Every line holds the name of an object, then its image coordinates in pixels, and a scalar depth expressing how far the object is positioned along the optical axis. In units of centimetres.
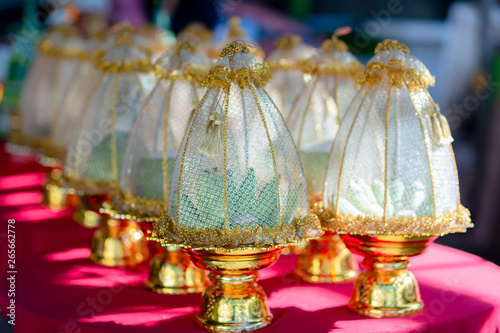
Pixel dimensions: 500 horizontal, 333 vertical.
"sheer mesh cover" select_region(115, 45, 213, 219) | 132
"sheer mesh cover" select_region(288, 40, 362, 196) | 140
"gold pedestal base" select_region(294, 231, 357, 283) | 137
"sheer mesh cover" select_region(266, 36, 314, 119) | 150
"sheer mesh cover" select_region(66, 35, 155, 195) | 141
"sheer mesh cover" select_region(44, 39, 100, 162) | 164
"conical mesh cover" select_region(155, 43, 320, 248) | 118
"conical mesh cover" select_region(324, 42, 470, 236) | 123
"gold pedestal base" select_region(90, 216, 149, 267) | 144
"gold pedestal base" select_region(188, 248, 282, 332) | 119
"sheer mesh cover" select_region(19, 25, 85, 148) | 189
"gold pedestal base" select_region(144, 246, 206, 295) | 133
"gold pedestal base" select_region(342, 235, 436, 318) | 124
